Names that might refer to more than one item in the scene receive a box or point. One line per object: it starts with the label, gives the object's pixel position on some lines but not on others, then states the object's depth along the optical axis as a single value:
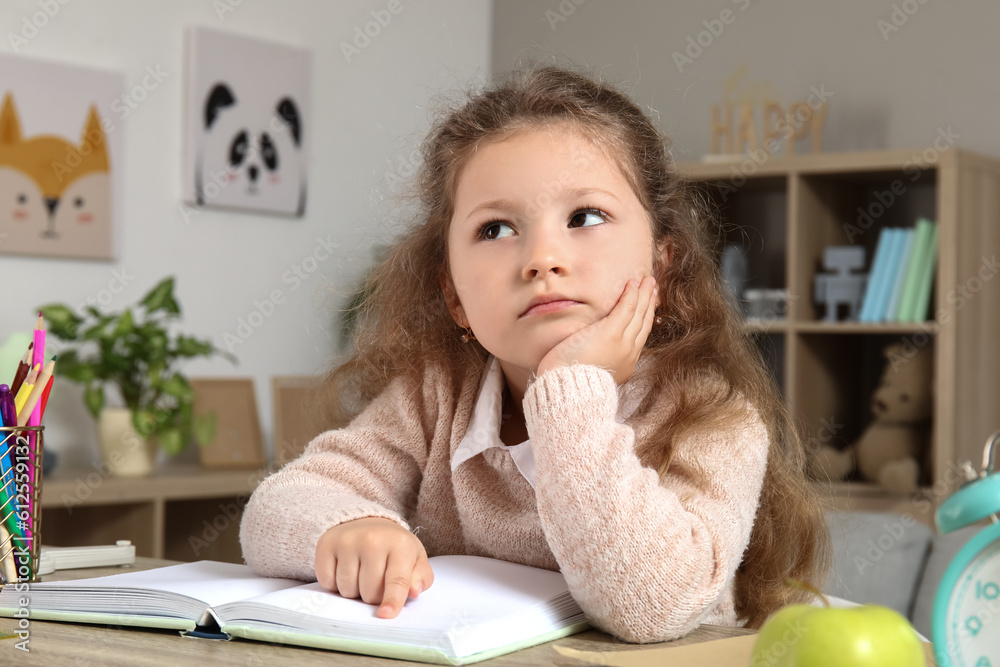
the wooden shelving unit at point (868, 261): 2.40
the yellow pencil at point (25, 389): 0.70
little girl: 0.70
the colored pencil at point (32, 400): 0.70
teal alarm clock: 0.49
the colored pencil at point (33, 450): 0.68
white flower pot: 2.47
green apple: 0.49
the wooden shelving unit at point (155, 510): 2.30
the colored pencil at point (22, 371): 0.72
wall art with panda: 2.82
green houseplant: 2.42
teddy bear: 2.51
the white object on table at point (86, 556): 0.92
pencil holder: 0.67
